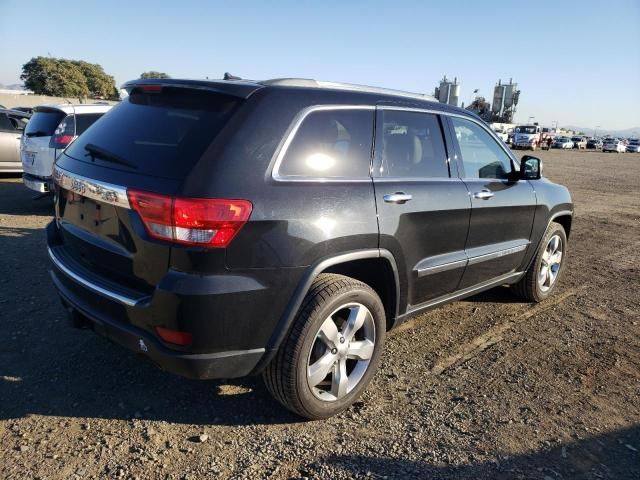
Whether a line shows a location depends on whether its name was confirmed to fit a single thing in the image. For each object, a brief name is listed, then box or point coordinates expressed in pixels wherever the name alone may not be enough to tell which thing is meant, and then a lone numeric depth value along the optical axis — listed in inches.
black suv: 91.4
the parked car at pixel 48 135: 293.7
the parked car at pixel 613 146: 2363.4
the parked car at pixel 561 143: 2343.9
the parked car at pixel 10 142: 402.9
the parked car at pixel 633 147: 2625.5
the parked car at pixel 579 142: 2608.3
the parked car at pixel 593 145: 2819.9
